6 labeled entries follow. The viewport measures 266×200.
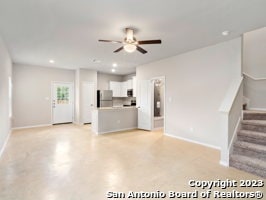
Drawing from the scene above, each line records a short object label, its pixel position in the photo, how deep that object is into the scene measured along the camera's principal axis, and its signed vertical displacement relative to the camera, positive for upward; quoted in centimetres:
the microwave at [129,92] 865 +38
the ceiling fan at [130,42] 307 +111
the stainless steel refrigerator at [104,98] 831 +8
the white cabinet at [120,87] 899 +73
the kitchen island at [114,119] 589 -77
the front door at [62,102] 763 -13
